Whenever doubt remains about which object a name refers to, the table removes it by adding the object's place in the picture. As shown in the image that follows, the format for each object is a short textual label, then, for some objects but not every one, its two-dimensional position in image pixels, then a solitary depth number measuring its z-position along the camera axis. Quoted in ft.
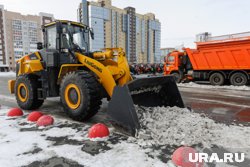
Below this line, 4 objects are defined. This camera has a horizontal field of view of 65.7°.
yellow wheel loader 12.45
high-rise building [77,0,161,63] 228.72
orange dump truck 37.11
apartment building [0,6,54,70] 255.50
